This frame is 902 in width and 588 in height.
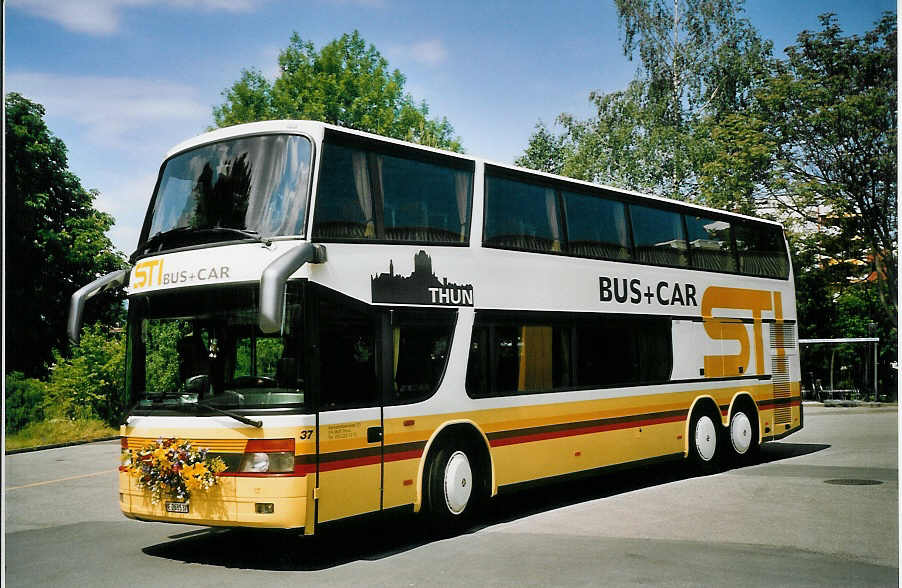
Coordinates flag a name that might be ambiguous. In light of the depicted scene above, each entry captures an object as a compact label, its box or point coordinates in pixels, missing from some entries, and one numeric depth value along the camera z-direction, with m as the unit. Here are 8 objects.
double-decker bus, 8.30
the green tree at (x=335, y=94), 30.42
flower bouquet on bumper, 8.22
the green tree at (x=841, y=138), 22.27
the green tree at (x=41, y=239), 23.52
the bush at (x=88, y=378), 23.53
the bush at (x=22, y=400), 22.31
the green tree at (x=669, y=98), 33.28
